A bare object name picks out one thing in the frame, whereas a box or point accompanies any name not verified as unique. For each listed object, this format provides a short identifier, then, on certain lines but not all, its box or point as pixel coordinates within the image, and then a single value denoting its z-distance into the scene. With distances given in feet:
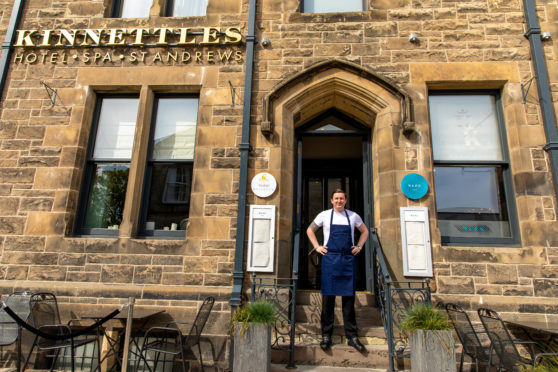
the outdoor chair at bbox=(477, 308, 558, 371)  11.88
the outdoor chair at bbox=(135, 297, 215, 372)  13.55
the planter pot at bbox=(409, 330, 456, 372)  11.58
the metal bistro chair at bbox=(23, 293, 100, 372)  15.07
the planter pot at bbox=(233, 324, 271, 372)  12.12
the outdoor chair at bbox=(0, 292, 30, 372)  14.53
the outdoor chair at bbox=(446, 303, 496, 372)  12.93
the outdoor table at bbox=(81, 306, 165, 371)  14.76
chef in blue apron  14.12
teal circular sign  16.72
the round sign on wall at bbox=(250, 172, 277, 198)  17.21
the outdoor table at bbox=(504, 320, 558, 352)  13.67
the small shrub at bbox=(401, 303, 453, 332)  11.94
